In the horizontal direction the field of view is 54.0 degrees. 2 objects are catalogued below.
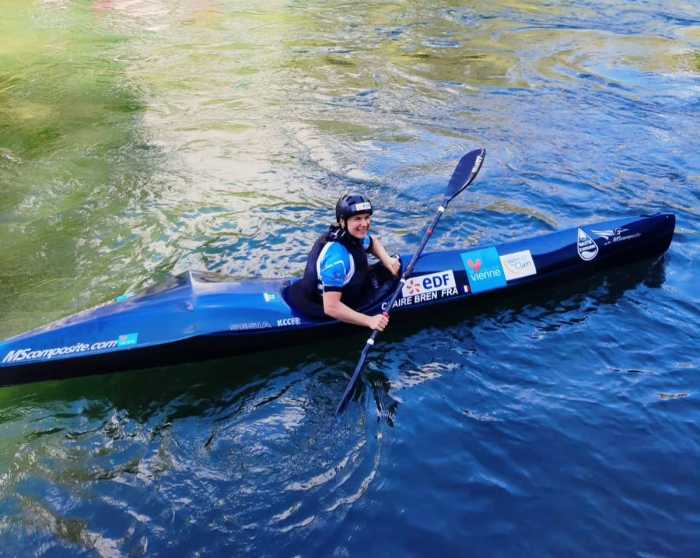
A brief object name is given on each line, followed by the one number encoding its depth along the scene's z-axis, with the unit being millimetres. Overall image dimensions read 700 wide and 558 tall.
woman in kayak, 5176
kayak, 5078
